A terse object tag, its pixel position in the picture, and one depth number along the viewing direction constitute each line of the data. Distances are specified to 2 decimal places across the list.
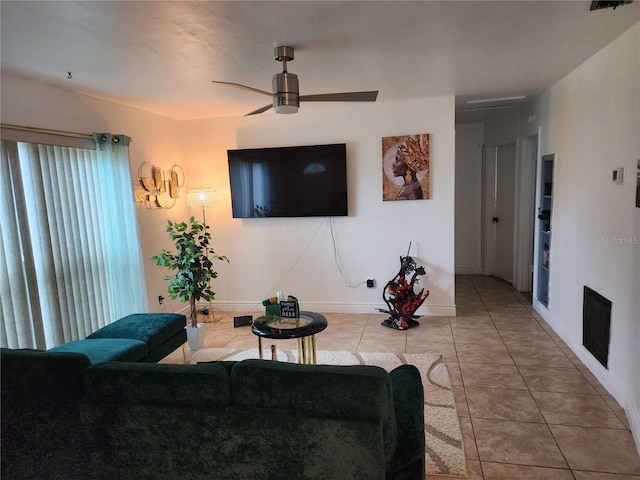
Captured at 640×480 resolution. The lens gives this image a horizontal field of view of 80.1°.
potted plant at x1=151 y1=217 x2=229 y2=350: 3.75
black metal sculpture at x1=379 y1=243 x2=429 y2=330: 4.18
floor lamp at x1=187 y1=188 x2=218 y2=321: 4.54
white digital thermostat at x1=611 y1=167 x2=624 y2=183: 2.56
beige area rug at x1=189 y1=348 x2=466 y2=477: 2.12
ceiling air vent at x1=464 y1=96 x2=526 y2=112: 4.36
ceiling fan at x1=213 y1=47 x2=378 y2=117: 2.47
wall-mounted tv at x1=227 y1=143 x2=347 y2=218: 4.49
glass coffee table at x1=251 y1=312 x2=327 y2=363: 2.67
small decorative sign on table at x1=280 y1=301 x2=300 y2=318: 2.96
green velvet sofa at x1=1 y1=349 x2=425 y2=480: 1.37
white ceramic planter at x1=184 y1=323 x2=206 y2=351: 3.78
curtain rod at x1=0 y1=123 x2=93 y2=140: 2.70
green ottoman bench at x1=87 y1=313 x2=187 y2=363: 2.88
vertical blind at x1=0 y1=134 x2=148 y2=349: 2.76
